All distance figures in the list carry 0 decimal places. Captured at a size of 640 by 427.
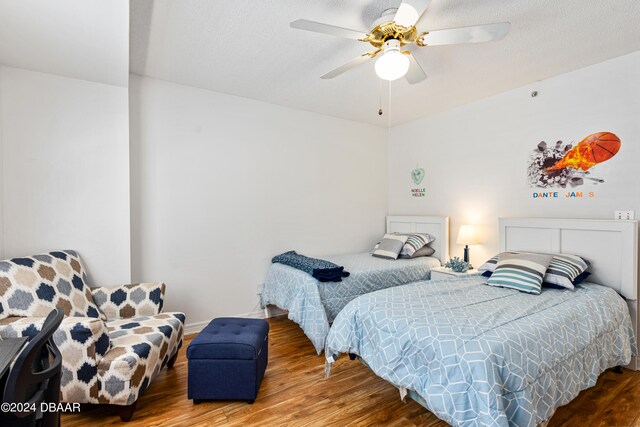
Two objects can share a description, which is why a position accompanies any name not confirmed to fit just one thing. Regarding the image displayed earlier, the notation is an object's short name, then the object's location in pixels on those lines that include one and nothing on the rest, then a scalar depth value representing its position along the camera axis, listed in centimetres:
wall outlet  250
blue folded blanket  286
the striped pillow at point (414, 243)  374
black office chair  76
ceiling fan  170
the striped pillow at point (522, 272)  237
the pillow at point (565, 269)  240
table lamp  340
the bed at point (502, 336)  144
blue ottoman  203
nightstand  317
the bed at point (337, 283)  275
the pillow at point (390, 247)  375
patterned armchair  175
